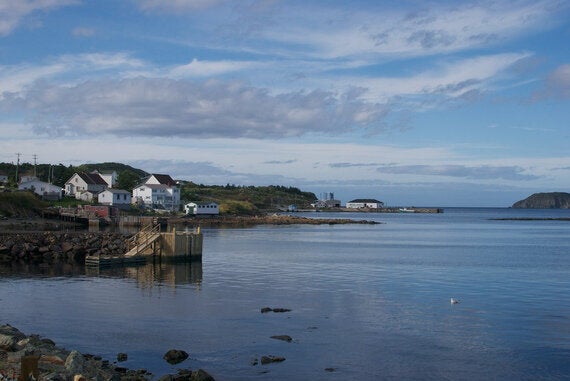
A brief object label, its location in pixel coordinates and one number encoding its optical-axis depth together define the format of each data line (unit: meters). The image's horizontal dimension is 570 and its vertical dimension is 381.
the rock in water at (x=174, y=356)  19.47
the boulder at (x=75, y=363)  15.30
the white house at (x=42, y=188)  105.38
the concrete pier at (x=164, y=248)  46.09
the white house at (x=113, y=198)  108.69
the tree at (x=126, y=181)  133.62
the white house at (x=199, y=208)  125.25
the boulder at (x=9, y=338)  17.21
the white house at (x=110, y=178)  129.98
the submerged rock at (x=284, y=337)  22.22
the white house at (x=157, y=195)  124.69
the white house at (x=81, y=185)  118.00
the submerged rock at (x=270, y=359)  19.39
